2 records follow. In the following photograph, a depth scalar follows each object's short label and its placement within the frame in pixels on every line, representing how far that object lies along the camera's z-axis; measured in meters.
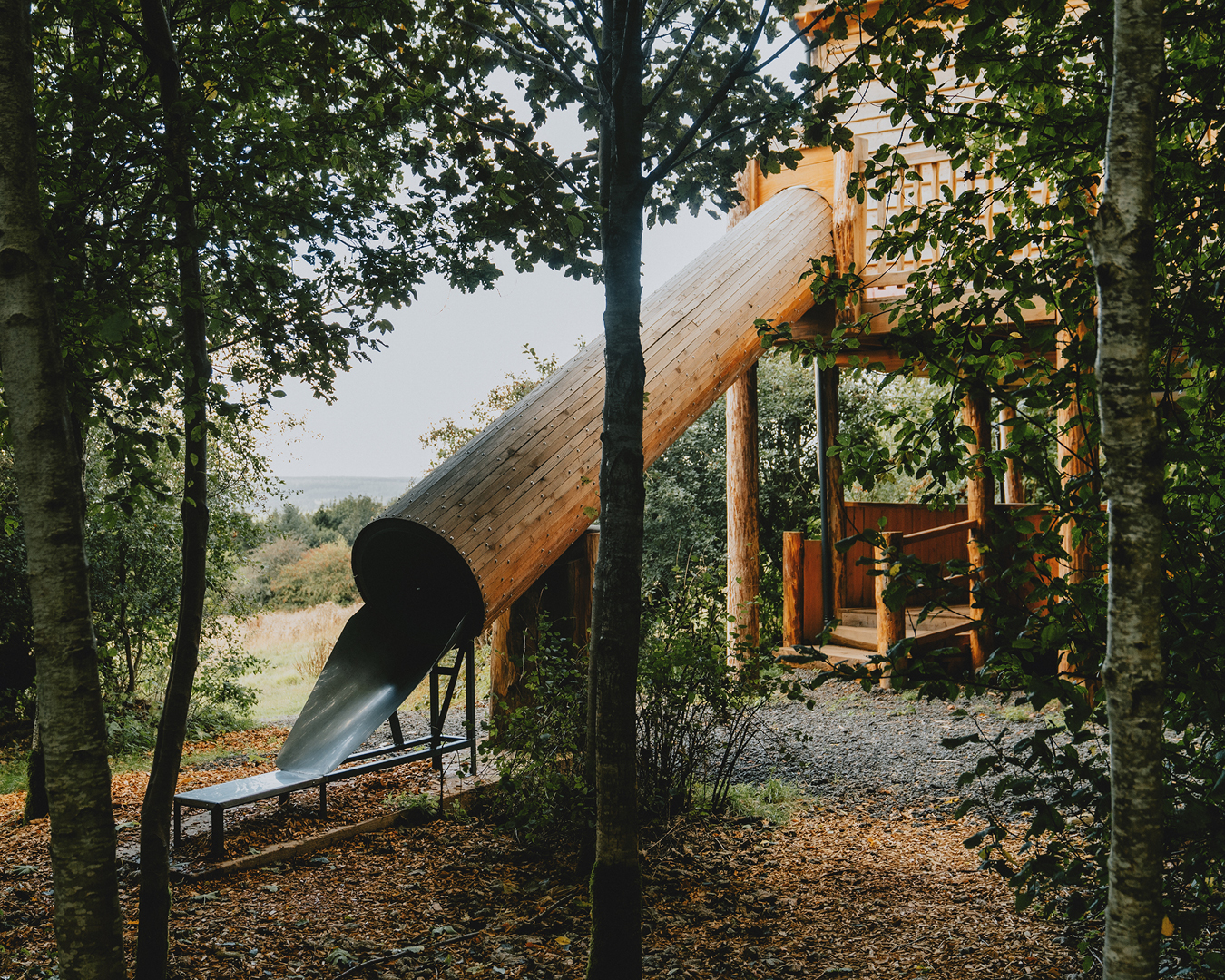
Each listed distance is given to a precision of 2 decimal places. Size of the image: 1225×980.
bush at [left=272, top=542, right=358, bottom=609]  21.31
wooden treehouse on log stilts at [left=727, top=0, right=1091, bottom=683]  8.05
